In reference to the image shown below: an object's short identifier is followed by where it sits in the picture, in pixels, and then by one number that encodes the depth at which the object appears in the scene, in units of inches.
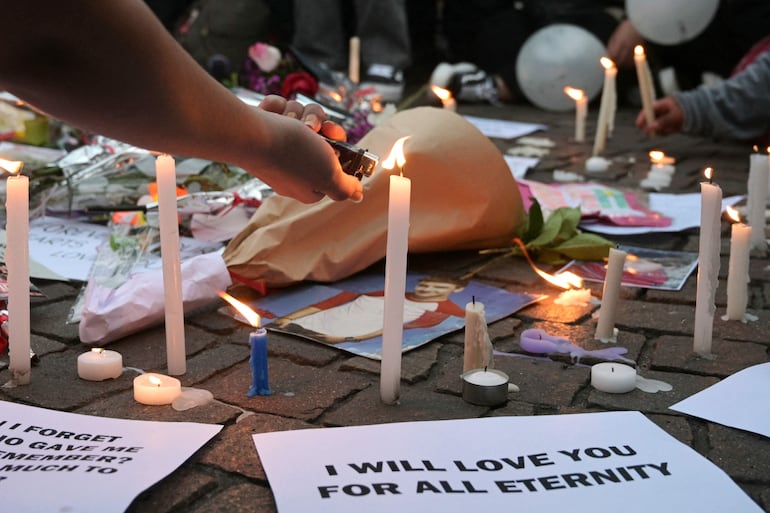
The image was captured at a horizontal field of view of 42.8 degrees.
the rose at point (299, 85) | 131.9
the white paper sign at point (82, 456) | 51.3
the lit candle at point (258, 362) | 64.7
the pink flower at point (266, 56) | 139.8
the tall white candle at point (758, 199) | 97.0
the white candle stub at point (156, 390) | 64.4
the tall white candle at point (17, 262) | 66.2
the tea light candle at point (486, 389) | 65.1
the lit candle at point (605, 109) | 148.2
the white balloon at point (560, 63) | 184.5
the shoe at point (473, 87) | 201.0
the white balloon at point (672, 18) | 162.2
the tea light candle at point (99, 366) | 68.8
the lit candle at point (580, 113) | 154.5
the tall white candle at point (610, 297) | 75.0
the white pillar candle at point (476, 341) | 68.1
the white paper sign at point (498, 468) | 51.4
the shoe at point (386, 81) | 199.5
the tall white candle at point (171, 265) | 68.2
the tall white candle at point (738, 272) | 77.3
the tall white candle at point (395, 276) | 61.9
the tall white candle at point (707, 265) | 70.6
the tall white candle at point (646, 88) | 144.3
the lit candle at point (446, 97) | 124.5
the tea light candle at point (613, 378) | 67.4
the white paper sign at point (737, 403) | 62.2
